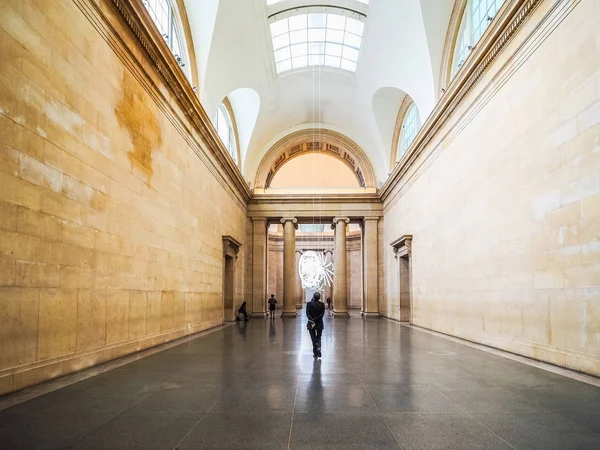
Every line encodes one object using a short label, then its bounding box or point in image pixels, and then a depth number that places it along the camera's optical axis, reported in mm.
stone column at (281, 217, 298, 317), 22156
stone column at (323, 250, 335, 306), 33875
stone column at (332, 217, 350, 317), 22078
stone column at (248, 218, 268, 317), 21719
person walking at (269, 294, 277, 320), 20031
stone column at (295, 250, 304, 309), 34312
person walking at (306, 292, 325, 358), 7615
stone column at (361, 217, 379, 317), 21672
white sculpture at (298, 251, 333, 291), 15477
